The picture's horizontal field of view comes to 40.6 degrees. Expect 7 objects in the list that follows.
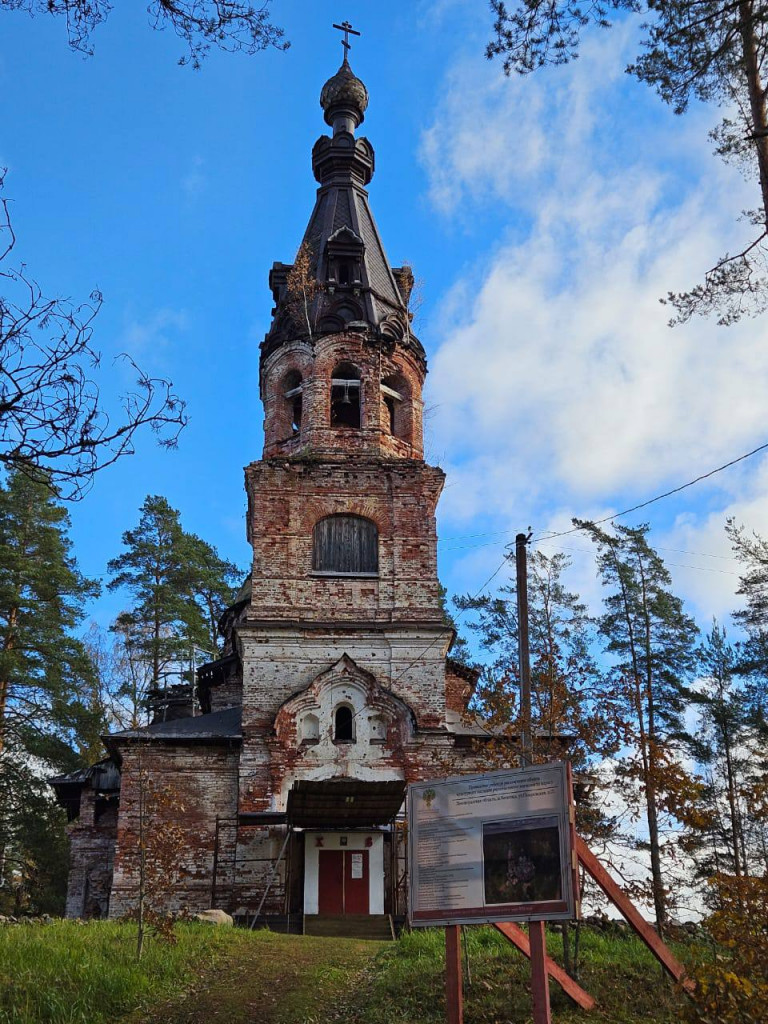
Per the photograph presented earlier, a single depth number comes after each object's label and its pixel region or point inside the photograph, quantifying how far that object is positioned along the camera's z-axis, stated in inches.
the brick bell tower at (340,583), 785.6
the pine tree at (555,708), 461.7
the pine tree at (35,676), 1026.7
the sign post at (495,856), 307.3
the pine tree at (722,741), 992.2
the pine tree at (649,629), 1018.7
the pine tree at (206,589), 1393.9
